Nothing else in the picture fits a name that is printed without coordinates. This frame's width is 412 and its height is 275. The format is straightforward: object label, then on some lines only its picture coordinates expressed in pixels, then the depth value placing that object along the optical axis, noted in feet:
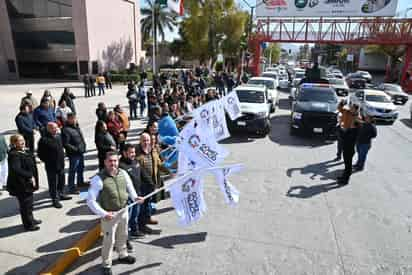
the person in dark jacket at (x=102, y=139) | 20.47
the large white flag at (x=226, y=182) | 14.52
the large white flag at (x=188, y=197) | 14.38
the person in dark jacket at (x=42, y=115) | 26.25
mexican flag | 46.69
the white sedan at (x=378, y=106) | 46.37
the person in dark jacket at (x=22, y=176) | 14.39
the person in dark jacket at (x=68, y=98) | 32.24
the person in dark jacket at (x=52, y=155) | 17.19
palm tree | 159.51
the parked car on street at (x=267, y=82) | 56.51
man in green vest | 11.64
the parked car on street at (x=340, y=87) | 72.59
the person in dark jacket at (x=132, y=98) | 42.78
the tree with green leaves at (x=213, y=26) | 113.50
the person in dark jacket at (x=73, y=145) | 19.12
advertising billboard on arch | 96.99
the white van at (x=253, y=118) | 35.88
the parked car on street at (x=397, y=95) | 71.36
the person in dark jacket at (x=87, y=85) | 65.67
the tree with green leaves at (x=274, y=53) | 208.52
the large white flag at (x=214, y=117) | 17.90
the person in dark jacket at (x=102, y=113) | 23.96
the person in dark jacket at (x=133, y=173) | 13.43
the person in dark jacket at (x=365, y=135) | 24.52
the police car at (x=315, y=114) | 34.99
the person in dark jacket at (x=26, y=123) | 24.32
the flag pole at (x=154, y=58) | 66.07
